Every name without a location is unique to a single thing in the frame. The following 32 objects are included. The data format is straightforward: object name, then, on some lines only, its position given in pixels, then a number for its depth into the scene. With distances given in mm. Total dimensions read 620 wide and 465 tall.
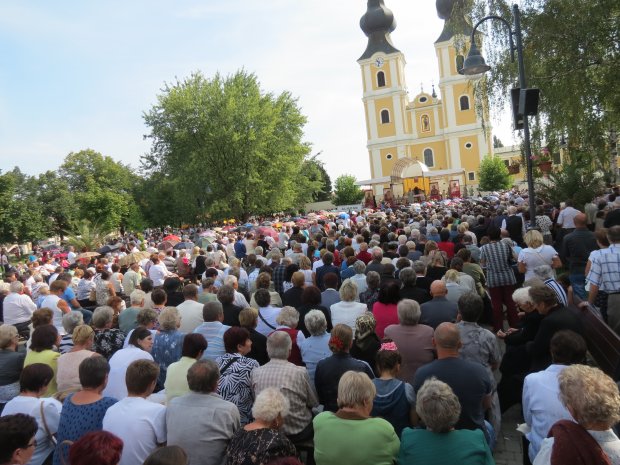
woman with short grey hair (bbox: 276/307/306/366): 5172
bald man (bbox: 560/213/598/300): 7688
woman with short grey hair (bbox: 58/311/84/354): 5859
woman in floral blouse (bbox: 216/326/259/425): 4176
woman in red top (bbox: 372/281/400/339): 5680
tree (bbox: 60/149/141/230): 49562
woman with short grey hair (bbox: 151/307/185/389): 5238
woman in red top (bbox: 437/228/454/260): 9883
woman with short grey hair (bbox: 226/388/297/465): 3023
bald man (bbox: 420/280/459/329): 5531
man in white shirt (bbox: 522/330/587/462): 3324
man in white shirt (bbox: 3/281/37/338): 8844
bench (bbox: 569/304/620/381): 4645
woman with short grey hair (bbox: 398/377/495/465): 2830
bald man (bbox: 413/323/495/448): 3639
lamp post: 9430
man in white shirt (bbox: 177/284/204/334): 6387
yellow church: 63812
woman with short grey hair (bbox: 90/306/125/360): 5566
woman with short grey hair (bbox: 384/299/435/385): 4703
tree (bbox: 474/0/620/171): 12266
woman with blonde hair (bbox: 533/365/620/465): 2342
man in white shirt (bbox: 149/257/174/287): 11203
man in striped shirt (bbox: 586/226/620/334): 5820
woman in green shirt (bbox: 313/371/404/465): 3062
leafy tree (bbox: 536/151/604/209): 15914
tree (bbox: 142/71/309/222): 36406
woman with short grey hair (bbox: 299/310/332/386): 4926
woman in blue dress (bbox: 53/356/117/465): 3588
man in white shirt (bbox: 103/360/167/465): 3471
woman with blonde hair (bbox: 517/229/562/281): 7062
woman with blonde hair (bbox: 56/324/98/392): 4719
